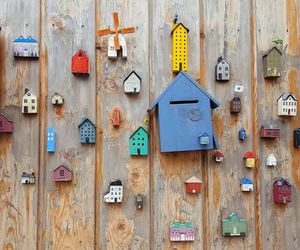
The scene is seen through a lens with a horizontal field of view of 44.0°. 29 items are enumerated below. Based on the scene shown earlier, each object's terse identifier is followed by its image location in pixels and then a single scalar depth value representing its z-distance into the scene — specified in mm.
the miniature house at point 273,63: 1519
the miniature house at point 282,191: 1490
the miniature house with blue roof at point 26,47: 1459
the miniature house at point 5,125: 1436
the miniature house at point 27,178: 1434
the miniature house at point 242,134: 1498
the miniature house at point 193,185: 1468
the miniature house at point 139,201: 1448
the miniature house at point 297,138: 1524
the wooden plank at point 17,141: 1444
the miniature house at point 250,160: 1487
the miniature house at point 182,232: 1457
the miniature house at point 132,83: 1477
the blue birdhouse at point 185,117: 1401
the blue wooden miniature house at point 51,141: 1446
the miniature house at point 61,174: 1436
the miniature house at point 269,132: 1502
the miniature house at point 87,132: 1454
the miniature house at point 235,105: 1503
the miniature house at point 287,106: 1516
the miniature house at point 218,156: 1483
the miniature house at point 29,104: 1447
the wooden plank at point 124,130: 1463
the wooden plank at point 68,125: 1451
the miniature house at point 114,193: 1443
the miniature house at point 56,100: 1457
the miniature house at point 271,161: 1507
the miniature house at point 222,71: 1513
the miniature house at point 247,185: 1489
